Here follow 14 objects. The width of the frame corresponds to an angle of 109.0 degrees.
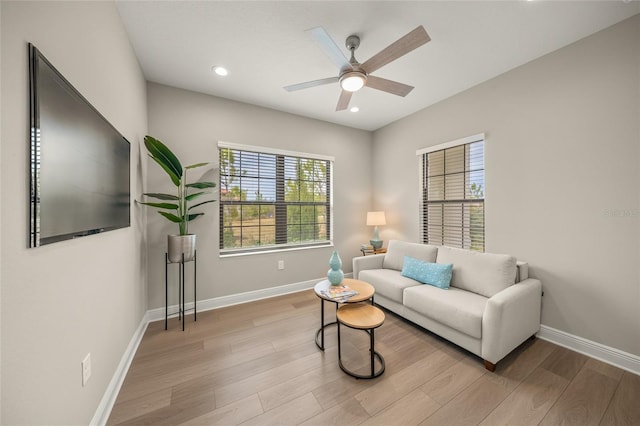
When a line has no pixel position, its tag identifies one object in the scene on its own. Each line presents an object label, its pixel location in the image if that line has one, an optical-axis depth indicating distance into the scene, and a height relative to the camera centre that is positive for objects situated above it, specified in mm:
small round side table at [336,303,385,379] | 1754 -868
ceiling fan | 1540 +1175
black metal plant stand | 2561 -853
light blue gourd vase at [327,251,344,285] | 2287 -610
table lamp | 3857 -167
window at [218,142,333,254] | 3160 +208
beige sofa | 1835 -838
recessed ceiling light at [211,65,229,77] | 2429 +1547
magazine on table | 2033 -755
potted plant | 2176 +71
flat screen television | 854 +243
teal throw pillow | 2494 -689
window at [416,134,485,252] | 2898 +264
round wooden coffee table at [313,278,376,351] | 2035 -761
